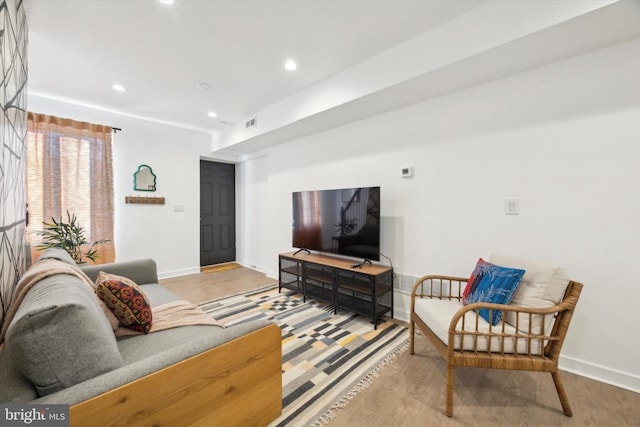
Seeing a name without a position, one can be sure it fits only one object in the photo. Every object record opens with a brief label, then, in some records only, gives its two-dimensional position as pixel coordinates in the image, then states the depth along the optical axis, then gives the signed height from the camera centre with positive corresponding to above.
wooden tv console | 2.68 -0.80
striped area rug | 1.64 -1.16
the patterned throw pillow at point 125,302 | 1.48 -0.52
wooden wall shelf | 4.01 +0.18
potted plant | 2.93 -0.30
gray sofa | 0.80 -0.56
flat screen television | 2.79 -0.12
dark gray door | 5.17 -0.03
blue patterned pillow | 1.67 -0.50
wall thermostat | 2.73 +0.41
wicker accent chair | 1.50 -0.73
